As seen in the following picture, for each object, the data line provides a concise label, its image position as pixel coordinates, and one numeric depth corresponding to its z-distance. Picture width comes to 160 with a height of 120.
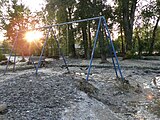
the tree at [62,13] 9.77
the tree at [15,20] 12.20
